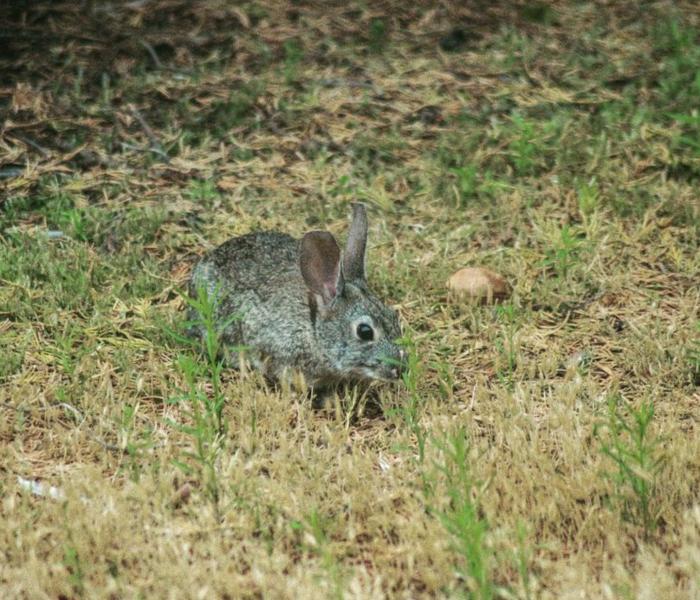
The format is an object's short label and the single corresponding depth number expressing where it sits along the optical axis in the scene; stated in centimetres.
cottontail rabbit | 1105
